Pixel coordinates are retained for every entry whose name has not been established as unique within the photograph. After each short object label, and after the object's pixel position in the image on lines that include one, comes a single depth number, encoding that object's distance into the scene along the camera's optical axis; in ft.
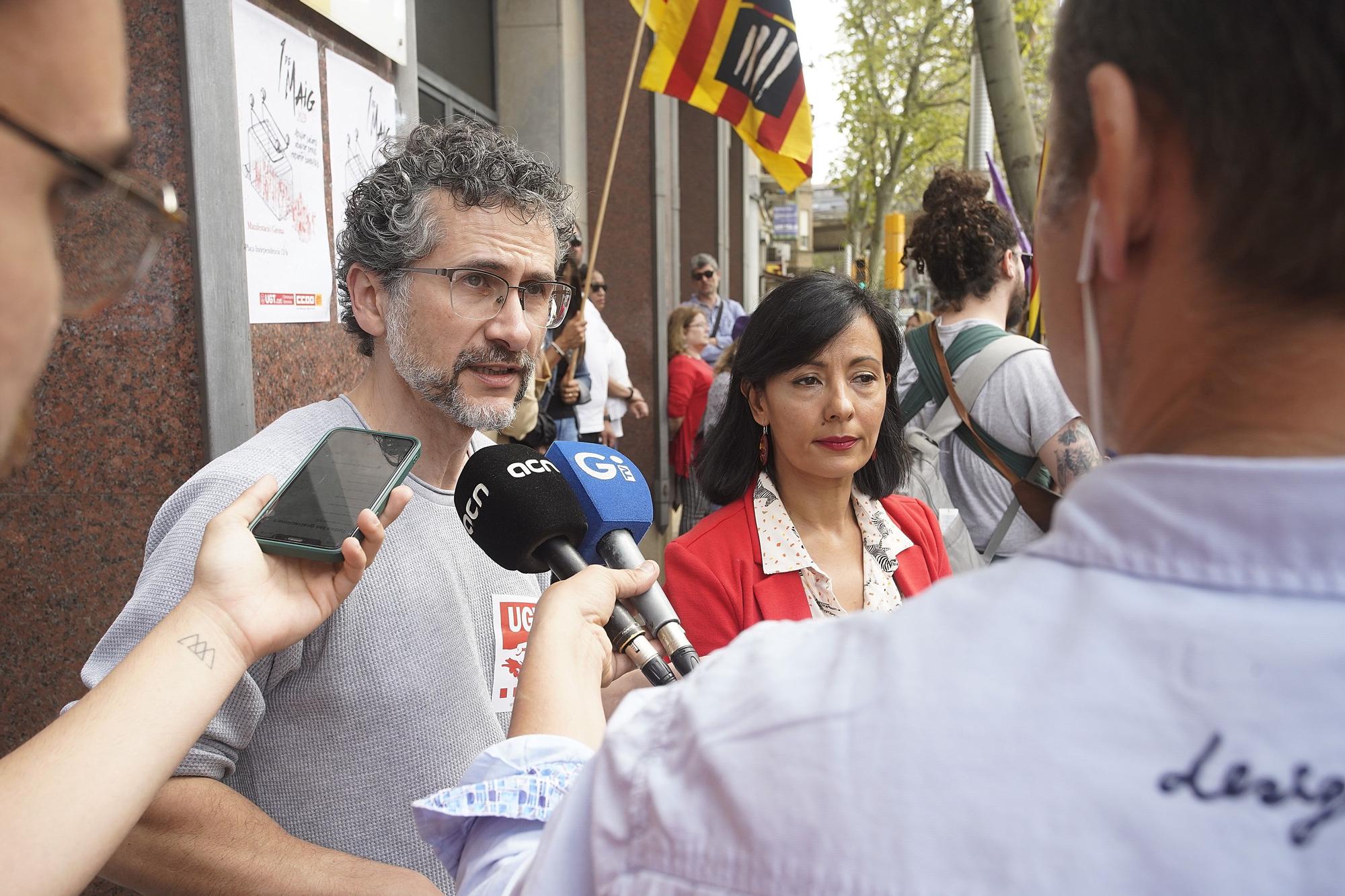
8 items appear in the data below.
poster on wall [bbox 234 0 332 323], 8.81
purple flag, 17.53
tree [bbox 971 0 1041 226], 17.08
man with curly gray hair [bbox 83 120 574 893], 5.36
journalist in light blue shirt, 2.20
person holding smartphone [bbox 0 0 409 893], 2.54
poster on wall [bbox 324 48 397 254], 10.46
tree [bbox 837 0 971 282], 72.23
